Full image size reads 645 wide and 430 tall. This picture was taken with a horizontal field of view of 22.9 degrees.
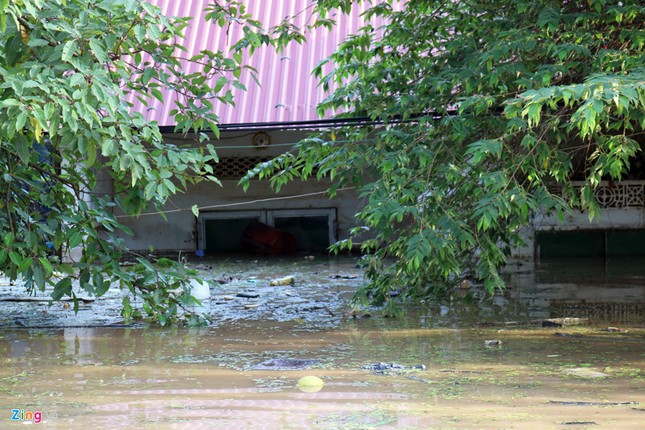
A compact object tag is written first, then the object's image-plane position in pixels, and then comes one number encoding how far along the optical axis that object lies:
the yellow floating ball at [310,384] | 9.18
